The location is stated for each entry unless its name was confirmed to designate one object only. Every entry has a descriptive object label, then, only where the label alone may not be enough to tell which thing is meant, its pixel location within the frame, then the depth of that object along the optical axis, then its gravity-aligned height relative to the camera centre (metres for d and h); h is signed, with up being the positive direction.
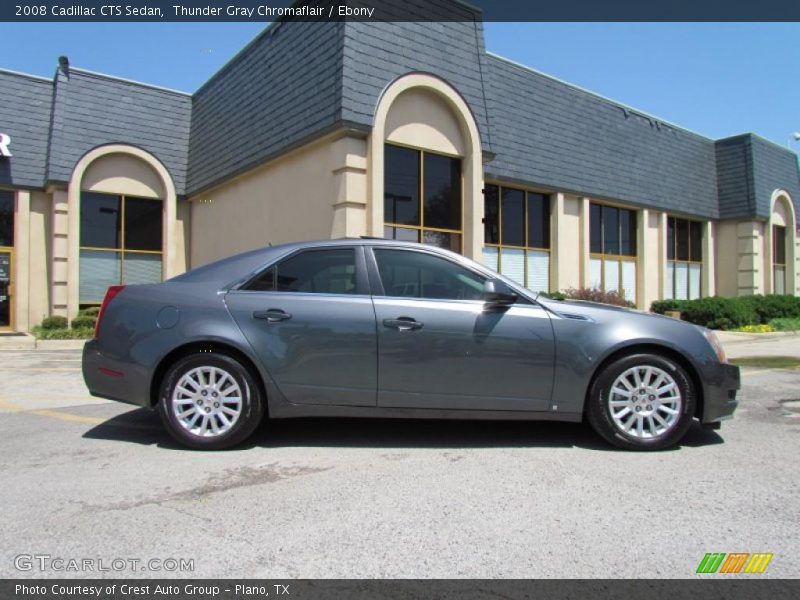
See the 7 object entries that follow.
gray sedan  4.30 -0.41
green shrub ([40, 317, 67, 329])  14.27 -0.37
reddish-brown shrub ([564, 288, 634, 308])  15.23 +0.36
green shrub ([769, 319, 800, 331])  17.52 -0.50
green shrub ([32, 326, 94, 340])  13.48 -0.61
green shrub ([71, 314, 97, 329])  14.37 -0.37
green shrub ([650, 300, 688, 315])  18.16 +0.11
